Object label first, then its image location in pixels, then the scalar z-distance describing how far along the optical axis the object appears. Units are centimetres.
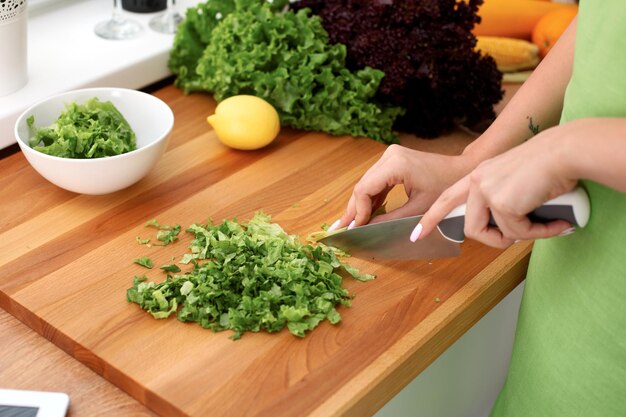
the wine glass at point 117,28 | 169
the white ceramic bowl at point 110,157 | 126
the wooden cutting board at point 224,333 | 99
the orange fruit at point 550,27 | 179
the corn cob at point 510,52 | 174
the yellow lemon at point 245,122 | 142
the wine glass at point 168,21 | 173
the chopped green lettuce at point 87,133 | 127
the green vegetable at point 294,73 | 148
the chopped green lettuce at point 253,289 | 106
